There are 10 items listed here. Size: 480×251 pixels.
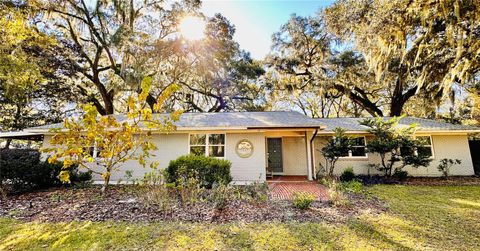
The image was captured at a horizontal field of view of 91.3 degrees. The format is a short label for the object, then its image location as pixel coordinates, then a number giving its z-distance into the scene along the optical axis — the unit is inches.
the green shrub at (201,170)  326.0
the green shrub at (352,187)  301.0
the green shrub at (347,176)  400.8
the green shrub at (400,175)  402.7
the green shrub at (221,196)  236.6
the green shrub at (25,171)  289.9
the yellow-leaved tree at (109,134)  234.8
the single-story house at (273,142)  392.2
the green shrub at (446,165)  427.5
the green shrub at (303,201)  226.7
